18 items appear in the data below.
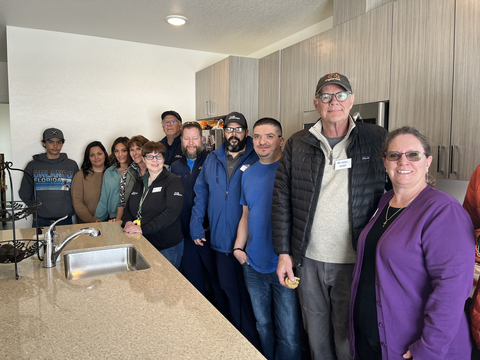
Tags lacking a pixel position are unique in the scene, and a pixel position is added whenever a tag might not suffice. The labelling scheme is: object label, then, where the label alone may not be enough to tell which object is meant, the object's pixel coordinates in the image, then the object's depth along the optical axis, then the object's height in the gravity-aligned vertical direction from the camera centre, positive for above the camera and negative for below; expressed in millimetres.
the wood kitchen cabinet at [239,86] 3752 +780
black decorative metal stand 1376 -380
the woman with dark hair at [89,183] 3580 -259
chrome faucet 1566 -407
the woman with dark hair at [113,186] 3398 -270
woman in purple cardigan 1119 -372
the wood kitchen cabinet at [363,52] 2287 +756
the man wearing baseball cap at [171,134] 3547 +249
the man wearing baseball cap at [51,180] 3539 -227
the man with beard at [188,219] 2711 -485
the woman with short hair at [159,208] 2229 -325
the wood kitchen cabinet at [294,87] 3016 +637
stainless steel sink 1798 -545
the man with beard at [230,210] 2301 -343
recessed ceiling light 3352 +1336
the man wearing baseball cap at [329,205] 1576 -213
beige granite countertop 937 -502
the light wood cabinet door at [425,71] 1942 +515
